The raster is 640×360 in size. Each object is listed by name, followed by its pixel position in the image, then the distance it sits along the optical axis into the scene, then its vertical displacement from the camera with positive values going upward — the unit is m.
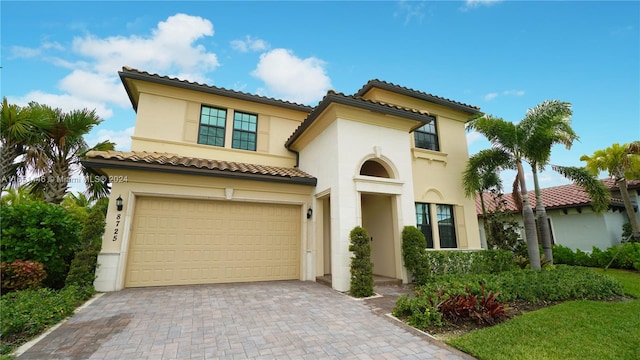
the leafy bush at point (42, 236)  6.46 +0.00
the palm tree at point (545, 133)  9.24 +3.48
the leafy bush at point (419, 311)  4.76 -1.44
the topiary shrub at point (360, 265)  6.87 -0.79
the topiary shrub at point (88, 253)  6.74 -0.43
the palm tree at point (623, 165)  12.36 +3.24
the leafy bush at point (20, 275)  5.91 -0.87
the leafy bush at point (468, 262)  8.40 -0.92
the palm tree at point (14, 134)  8.48 +3.26
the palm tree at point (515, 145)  9.00 +3.18
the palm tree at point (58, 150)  9.26 +3.04
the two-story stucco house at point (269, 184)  7.87 +1.66
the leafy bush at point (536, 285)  5.91 -1.22
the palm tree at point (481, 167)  9.96 +2.52
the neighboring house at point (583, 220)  13.27 +0.70
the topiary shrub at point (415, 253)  7.77 -0.56
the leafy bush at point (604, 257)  11.27 -1.06
